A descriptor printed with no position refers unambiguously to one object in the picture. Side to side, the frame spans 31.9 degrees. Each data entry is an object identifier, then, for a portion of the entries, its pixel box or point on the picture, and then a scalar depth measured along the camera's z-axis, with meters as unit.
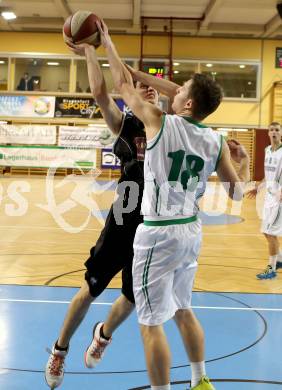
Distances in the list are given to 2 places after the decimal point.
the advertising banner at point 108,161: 21.80
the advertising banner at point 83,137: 21.30
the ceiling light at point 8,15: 20.12
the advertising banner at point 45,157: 20.44
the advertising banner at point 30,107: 22.66
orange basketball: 3.02
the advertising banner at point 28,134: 20.95
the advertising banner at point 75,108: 22.53
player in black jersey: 3.00
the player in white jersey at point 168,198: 2.40
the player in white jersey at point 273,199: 6.23
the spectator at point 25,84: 23.02
